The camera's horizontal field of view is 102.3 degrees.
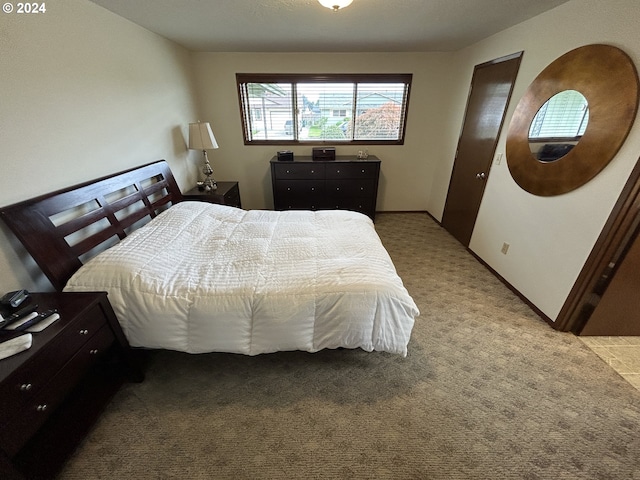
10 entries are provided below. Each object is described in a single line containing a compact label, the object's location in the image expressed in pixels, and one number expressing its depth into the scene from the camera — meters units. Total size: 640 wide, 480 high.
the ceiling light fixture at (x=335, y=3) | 1.68
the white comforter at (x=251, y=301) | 1.45
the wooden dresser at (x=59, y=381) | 0.98
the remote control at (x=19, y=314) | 1.16
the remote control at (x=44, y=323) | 1.15
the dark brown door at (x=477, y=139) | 2.65
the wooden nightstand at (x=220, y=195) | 3.09
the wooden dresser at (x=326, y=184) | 3.66
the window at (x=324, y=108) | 3.65
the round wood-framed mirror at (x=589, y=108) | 1.59
